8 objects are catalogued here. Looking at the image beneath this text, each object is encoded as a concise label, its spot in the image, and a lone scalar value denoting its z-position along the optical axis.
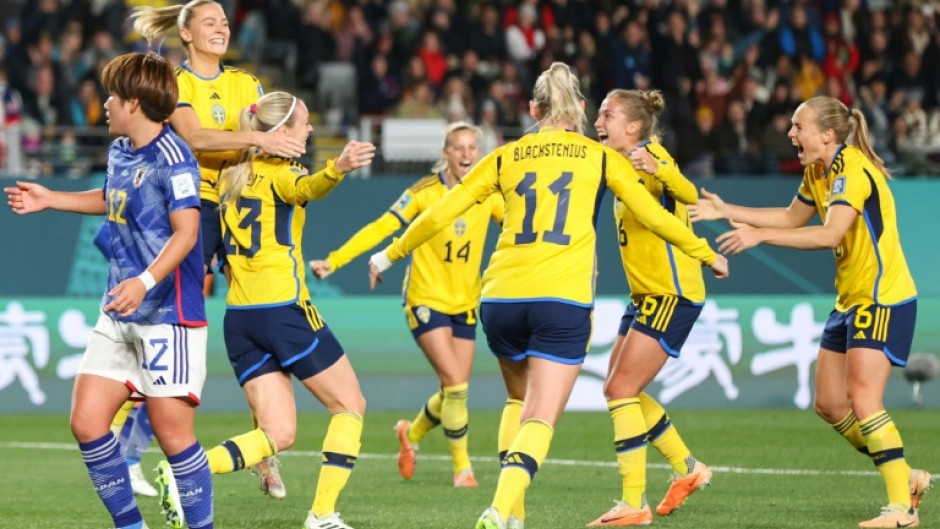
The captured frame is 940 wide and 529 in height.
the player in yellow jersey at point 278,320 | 14.79
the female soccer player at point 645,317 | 16.03
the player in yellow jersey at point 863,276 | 15.48
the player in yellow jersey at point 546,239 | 13.91
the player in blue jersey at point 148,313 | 12.38
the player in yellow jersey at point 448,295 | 20.03
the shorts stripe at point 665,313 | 16.52
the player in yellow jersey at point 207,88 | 16.39
